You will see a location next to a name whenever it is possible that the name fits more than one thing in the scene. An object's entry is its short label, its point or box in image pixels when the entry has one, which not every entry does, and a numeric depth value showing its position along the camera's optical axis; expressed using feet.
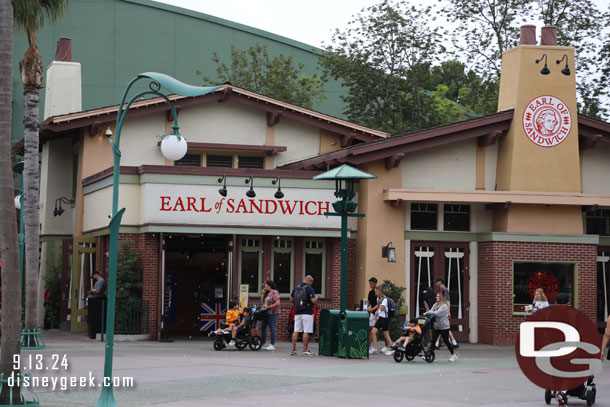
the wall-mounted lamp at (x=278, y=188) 86.38
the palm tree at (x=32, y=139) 75.07
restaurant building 86.69
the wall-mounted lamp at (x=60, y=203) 106.01
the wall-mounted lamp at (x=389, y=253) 88.99
